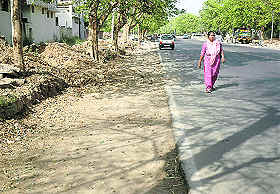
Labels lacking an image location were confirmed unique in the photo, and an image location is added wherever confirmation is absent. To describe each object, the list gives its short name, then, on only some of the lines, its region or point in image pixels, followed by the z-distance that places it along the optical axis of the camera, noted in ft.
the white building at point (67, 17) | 166.09
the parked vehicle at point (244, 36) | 170.35
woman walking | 32.30
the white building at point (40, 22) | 97.04
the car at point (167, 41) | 114.66
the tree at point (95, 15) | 51.55
